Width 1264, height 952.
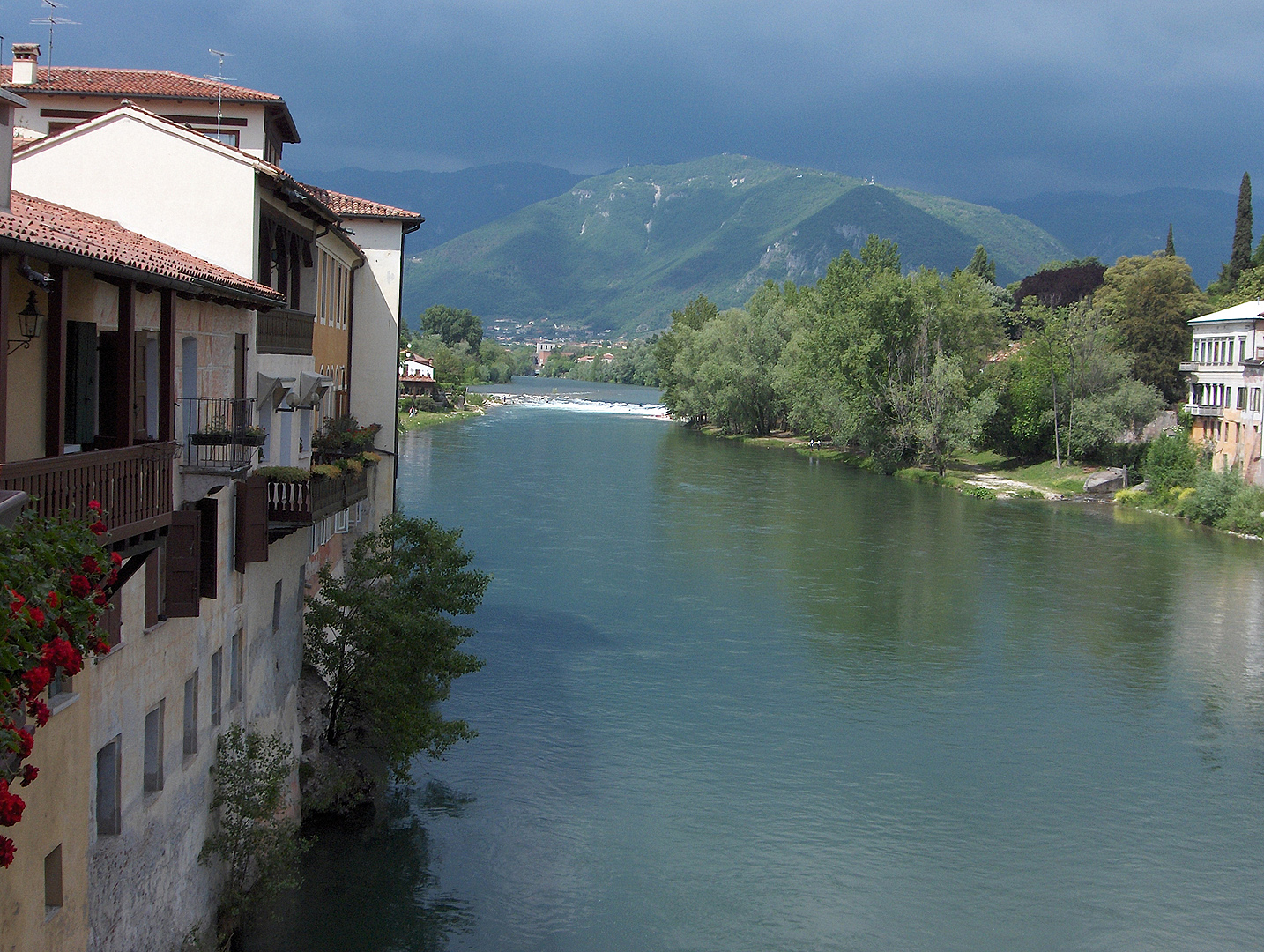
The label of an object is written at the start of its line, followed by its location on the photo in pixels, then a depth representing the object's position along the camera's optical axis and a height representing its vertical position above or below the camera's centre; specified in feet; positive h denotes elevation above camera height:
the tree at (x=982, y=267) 421.59 +49.59
